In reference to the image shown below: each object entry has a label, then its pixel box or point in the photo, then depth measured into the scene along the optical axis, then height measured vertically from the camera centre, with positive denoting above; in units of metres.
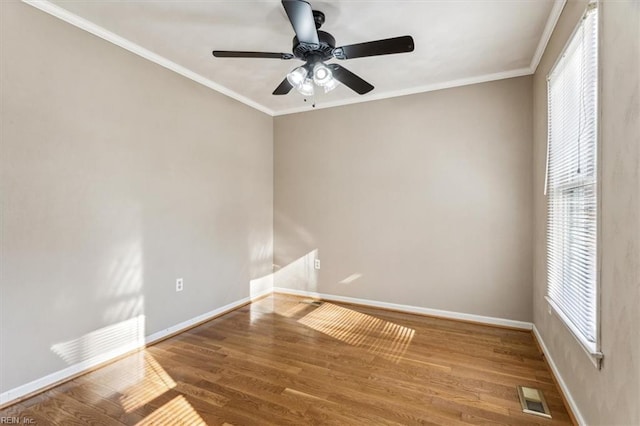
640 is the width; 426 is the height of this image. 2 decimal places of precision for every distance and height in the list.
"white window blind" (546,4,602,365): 1.56 +0.17
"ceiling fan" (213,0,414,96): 1.69 +1.01
